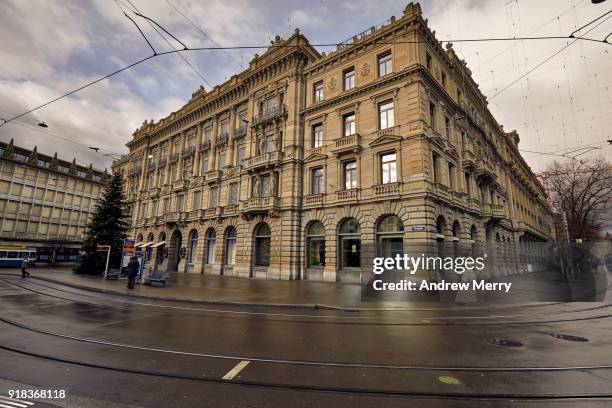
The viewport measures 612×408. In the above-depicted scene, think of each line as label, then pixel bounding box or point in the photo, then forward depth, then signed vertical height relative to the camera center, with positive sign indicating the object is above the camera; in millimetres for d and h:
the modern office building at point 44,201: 50906 +10328
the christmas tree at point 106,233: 25250 +2158
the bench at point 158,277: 17312 -1027
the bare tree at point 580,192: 32031 +9265
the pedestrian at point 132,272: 15711 -718
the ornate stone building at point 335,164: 20047 +8374
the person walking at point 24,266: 22156 -879
